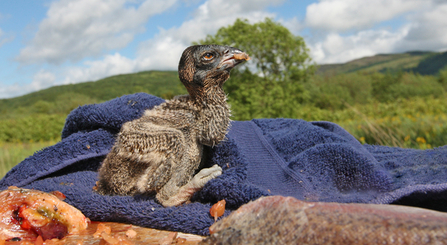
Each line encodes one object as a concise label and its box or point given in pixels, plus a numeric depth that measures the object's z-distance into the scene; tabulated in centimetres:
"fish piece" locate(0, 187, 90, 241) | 33
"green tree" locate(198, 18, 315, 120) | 620
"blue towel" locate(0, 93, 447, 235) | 35
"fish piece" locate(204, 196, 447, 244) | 24
